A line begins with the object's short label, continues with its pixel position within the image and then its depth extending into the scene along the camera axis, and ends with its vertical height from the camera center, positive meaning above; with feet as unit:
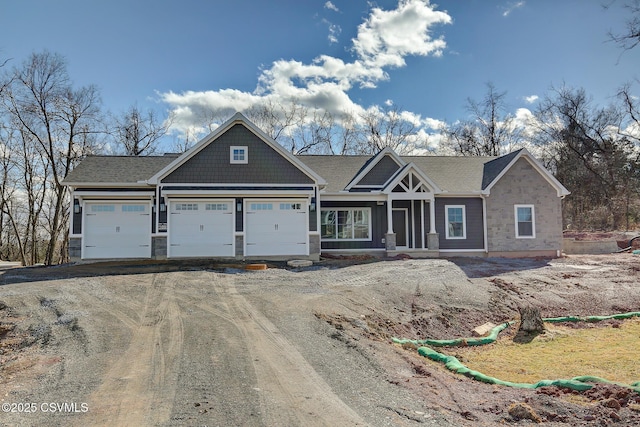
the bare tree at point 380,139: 131.95 +27.90
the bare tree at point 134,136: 116.37 +26.46
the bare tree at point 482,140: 135.23 +28.08
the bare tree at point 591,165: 109.60 +16.52
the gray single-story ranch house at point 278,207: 55.47 +3.35
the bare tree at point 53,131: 95.09 +24.39
